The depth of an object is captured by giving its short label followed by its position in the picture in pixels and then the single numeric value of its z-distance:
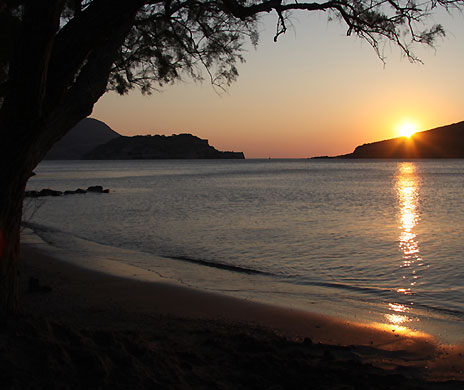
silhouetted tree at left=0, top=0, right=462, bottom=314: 3.71
